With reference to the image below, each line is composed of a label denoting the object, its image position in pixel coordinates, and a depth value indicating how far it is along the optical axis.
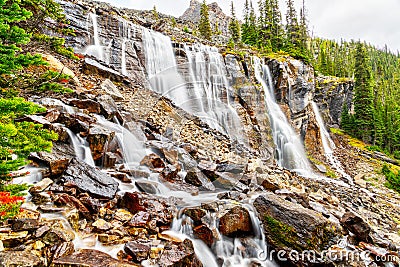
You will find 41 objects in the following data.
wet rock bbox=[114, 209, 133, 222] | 6.82
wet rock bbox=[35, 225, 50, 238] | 4.91
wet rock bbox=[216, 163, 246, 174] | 12.93
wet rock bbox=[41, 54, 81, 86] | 14.69
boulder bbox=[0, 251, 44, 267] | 3.95
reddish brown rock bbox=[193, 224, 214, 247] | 7.19
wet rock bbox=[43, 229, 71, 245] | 4.92
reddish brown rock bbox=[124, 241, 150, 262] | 5.57
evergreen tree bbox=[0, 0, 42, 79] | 5.06
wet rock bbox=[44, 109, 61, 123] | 9.55
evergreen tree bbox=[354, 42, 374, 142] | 45.91
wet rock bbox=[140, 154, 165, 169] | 11.18
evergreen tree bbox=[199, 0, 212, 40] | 51.25
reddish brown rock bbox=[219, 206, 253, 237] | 7.65
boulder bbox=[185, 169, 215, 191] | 11.14
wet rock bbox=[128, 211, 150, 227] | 6.67
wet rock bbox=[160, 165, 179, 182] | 10.66
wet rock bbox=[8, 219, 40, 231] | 4.92
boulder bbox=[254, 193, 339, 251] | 7.07
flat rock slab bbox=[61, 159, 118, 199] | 7.34
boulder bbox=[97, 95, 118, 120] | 12.75
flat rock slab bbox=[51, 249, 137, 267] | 4.54
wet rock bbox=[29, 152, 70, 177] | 7.58
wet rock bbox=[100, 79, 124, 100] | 16.02
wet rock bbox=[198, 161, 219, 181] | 11.91
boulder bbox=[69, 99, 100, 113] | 12.17
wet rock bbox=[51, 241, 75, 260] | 4.73
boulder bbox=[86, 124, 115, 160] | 9.80
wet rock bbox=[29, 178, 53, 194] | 6.59
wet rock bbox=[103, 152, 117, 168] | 9.86
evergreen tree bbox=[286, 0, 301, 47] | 45.26
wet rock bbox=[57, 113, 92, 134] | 9.83
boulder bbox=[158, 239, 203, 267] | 5.56
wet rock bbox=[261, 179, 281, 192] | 12.16
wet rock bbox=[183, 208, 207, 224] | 7.66
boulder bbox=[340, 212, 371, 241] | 8.61
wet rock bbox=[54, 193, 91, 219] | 6.42
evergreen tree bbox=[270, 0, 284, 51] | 46.75
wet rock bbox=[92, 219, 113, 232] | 6.15
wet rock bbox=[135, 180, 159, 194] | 9.18
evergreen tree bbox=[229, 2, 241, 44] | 54.72
